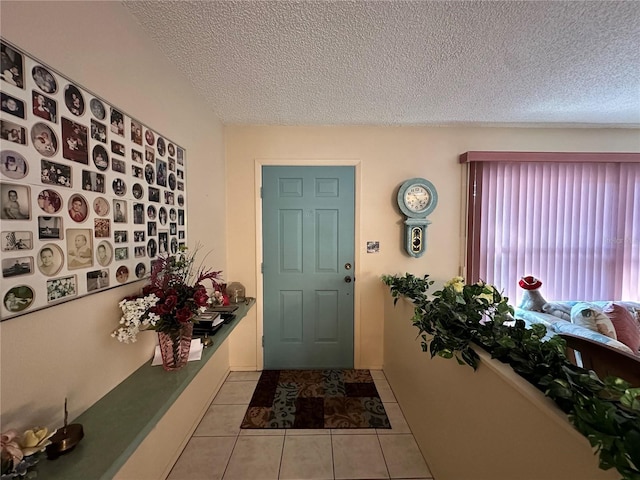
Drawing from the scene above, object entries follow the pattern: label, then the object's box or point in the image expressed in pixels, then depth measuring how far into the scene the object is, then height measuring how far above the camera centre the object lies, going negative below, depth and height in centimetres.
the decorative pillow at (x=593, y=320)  186 -66
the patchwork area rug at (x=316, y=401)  180 -136
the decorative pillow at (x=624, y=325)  184 -70
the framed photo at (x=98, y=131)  94 +38
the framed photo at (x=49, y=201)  76 +9
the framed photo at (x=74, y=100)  83 +45
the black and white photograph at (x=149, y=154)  124 +39
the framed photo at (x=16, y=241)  67 -3
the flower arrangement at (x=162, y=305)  102 -31
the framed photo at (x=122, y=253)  106 -10
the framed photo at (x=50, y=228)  76 +1
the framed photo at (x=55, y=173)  77 +18
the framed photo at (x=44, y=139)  74 +28
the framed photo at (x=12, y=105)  66 +34
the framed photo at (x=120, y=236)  105 -2
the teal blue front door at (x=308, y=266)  241 -34
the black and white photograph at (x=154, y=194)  127 +19
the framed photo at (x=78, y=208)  85 +8
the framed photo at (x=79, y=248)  85 -6
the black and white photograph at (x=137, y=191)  116 +19
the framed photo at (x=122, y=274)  106 -18
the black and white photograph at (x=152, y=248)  126 -8
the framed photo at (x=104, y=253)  97 -9
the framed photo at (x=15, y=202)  67 +8
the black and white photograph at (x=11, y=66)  66 +45
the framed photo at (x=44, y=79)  74 +46
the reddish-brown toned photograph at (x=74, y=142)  83 +31
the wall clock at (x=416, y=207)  237 +24
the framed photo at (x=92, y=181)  91 +19
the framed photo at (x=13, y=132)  67 +27
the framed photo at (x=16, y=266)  67 -10
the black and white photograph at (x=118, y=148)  104 +35
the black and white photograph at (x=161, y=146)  135 +46
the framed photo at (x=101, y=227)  95 +2
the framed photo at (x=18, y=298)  67 -19
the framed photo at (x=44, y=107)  74 +38
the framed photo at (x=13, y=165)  67 +18
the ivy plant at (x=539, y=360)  54 -43
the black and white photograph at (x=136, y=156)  115 +35
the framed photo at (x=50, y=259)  76 -9
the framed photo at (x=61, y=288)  78 -18
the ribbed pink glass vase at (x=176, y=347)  114 -54
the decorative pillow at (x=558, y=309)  216 -68
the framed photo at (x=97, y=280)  92 -18
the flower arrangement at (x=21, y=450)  59 -55
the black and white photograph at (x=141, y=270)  117 -18
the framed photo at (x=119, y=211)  105 +9
